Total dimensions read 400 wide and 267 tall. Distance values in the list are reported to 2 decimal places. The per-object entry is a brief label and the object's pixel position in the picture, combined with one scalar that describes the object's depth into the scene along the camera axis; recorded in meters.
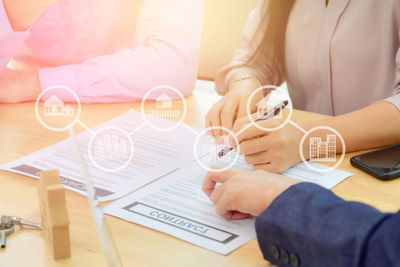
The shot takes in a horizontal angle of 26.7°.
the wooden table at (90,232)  0.82
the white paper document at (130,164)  0.96
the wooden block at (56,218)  0.80
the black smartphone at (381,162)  0.96
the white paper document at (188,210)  0.85
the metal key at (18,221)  0.86
